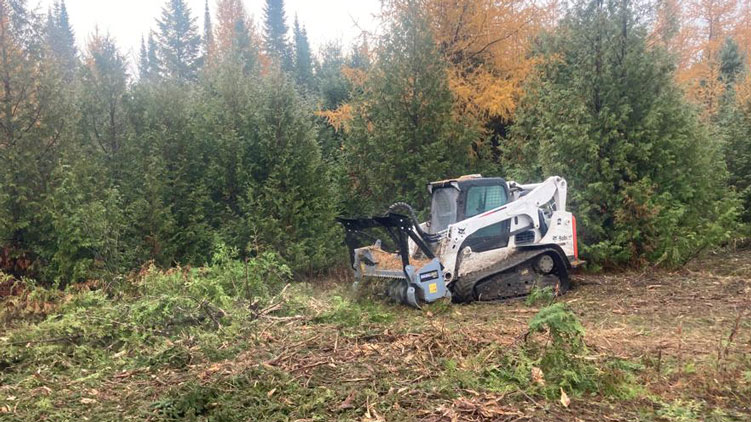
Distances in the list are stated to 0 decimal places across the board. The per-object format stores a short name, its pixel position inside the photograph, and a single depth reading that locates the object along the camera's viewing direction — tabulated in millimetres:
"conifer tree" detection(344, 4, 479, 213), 12891
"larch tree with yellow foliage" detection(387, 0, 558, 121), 14617
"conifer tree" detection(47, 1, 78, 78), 39284
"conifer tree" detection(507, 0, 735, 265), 10438
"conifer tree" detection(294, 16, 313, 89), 29597
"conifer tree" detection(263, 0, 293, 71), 40500
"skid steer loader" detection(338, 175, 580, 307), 8102
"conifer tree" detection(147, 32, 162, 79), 38469
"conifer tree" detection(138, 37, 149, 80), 43734
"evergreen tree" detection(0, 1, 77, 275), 9711
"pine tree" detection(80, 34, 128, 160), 11695
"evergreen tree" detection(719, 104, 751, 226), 14633
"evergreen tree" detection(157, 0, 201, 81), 35656
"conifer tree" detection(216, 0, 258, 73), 27438
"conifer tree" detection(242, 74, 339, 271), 11672
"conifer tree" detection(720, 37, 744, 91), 27498
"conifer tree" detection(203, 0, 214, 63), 32597
